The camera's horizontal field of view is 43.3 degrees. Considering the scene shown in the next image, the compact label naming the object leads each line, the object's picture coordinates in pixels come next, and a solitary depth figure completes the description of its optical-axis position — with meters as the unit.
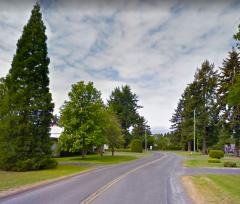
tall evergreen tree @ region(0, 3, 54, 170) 24.56
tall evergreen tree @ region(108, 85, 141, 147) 94.19
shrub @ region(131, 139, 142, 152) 71.43
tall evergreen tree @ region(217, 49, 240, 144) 53.91
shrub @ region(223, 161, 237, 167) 30.39
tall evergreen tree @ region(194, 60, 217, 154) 61.47
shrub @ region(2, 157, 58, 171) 23.94
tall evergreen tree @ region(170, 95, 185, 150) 90.12
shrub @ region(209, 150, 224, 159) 42.84
